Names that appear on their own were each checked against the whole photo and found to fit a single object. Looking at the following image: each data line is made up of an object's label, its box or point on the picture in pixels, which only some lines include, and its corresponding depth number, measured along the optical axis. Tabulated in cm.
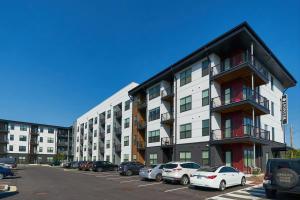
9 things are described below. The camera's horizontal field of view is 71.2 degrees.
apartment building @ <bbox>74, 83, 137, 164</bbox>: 3742
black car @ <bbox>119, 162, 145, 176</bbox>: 2250
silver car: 1717
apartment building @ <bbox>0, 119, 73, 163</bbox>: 6506
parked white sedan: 1254
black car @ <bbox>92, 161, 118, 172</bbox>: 2949
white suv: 1515
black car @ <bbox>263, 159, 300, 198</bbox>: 928
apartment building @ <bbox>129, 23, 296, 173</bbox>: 2022
